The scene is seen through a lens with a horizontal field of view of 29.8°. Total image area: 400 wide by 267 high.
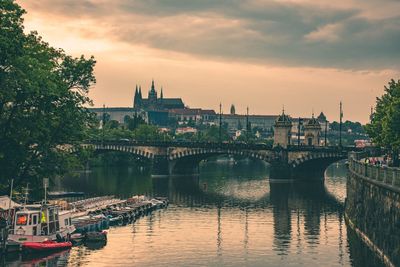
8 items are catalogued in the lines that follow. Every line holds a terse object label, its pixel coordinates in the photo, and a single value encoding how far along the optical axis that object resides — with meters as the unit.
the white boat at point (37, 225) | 59.97
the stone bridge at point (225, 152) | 140.88
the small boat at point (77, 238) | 65.60
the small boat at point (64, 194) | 107.64
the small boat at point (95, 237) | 66.69
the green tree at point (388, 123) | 87.06
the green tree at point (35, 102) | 60.85
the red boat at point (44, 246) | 59.22
